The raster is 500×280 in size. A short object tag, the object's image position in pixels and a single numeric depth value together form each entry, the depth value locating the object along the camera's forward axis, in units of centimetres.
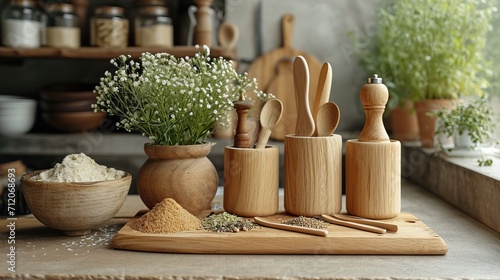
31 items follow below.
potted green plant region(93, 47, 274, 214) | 98
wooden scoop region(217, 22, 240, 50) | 213
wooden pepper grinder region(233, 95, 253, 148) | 100
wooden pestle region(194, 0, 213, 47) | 210
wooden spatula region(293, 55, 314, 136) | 99
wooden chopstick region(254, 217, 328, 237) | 88
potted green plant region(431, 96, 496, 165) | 133
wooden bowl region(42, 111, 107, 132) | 209
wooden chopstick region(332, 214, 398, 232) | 91
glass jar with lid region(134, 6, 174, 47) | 211
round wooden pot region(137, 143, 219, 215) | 99
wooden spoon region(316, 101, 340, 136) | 100
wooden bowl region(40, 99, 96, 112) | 208
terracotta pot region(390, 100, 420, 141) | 198
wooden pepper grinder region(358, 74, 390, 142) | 100
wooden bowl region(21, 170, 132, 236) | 88
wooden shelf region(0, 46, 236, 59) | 206
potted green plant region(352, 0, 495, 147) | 166
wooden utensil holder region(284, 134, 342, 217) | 98
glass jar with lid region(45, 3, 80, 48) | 212
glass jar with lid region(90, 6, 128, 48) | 210
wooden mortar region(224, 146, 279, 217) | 98
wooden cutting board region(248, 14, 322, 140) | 219
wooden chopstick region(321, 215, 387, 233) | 91
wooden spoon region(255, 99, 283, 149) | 102
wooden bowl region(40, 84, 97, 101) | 206
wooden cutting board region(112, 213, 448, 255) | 87
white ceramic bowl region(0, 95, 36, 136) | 208
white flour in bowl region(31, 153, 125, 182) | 91
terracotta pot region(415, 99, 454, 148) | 165
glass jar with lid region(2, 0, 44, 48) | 211
